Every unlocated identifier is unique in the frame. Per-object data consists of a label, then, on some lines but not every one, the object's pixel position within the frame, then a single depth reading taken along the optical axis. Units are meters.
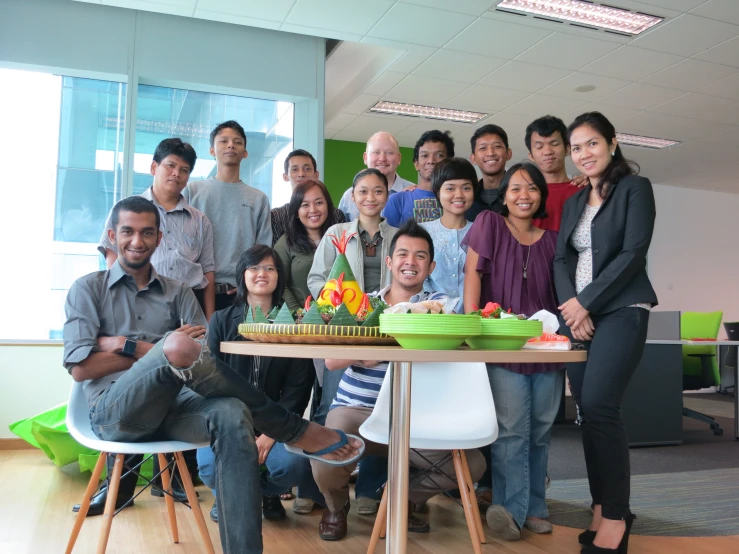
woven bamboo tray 1.34
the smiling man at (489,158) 3.01
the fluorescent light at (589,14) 4.71
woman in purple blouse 2.38
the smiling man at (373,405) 2.14
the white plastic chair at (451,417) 2.00
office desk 4.52
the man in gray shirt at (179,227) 2.99
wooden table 1.21
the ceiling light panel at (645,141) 7.69
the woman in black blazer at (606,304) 2.10
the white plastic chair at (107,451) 1.82
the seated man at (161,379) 1.67
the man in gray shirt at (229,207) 3.32
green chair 5.15
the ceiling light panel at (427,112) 6.99
